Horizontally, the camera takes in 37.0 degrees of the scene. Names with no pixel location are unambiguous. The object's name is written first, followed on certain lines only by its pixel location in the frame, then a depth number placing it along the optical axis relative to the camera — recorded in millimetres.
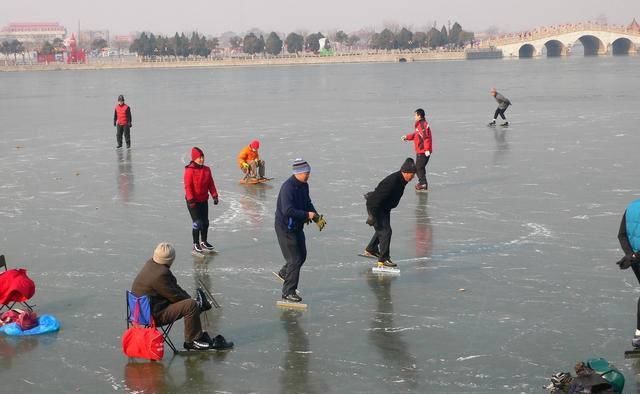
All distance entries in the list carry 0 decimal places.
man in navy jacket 9602
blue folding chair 8086
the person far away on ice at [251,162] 18062
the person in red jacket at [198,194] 12070
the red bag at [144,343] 8055
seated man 8180
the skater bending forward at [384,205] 10938
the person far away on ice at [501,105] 28859
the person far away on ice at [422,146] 16969
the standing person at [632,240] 8094
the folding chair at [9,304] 9211
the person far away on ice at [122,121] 24062
